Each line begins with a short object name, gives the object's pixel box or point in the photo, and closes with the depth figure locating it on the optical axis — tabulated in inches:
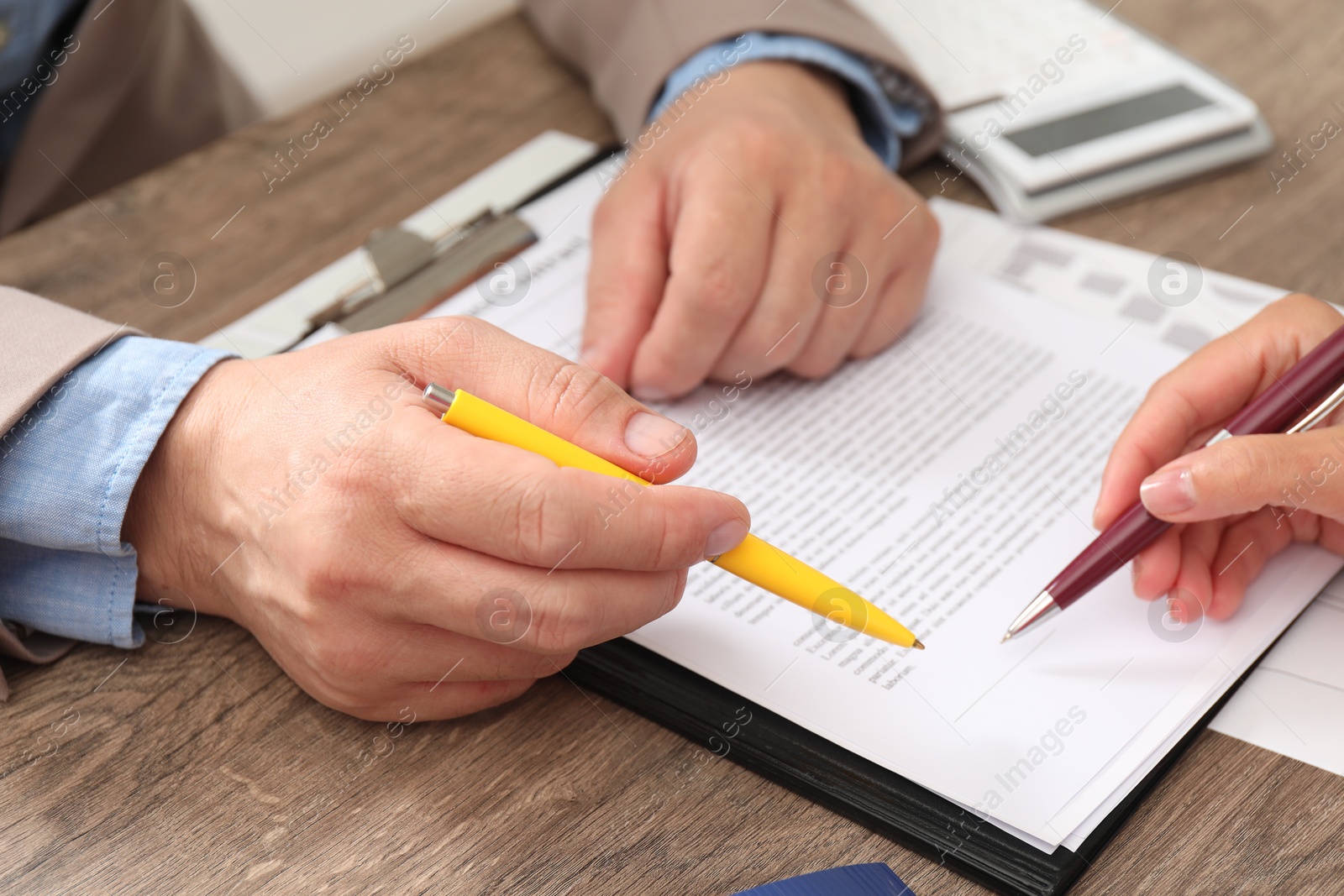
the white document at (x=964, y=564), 20.5
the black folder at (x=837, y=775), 18.8
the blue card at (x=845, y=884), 17.9
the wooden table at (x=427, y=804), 19.2
